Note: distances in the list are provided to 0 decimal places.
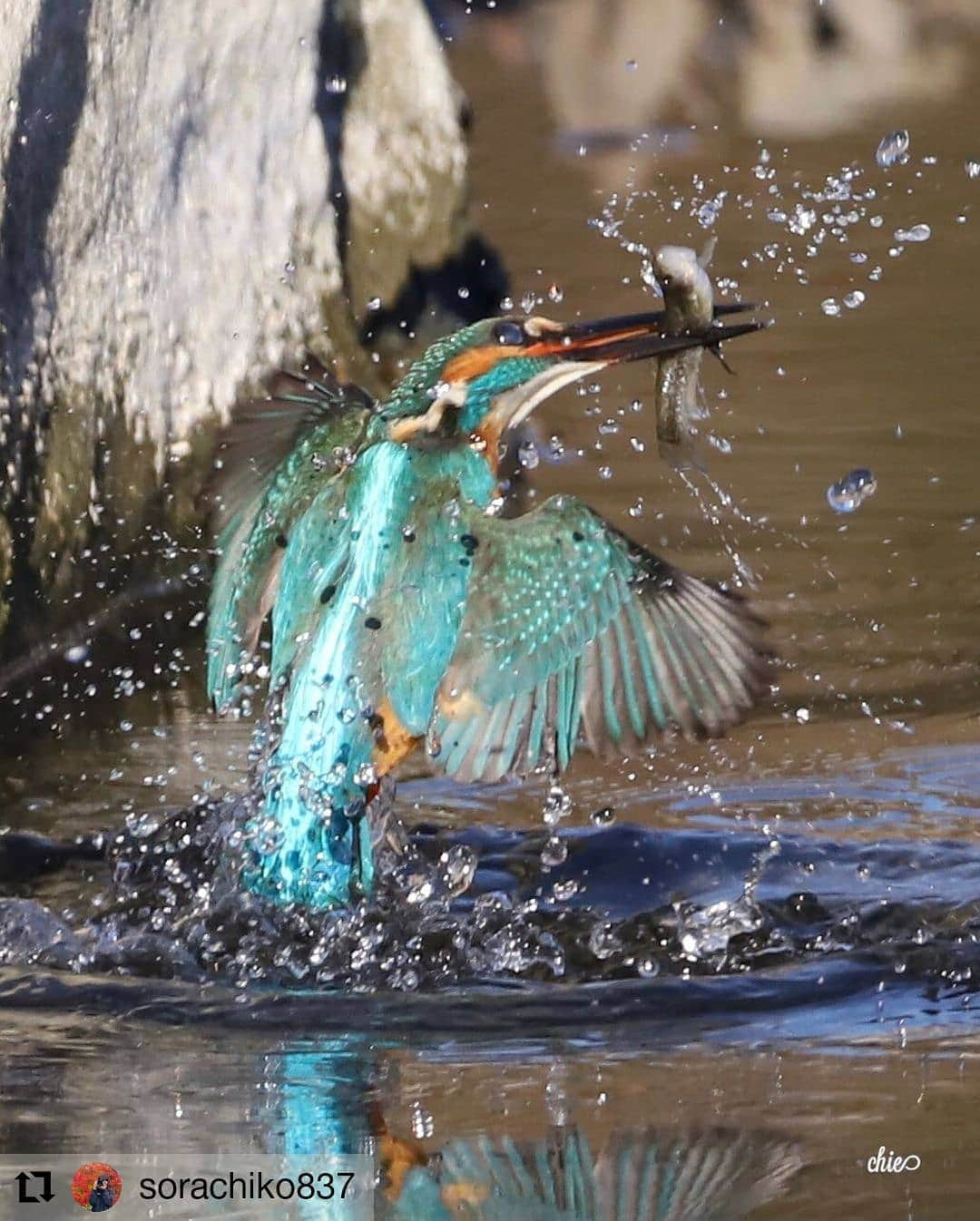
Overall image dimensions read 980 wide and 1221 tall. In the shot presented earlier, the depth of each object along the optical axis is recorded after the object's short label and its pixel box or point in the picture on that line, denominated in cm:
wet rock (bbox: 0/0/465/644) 934
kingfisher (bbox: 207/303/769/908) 640
